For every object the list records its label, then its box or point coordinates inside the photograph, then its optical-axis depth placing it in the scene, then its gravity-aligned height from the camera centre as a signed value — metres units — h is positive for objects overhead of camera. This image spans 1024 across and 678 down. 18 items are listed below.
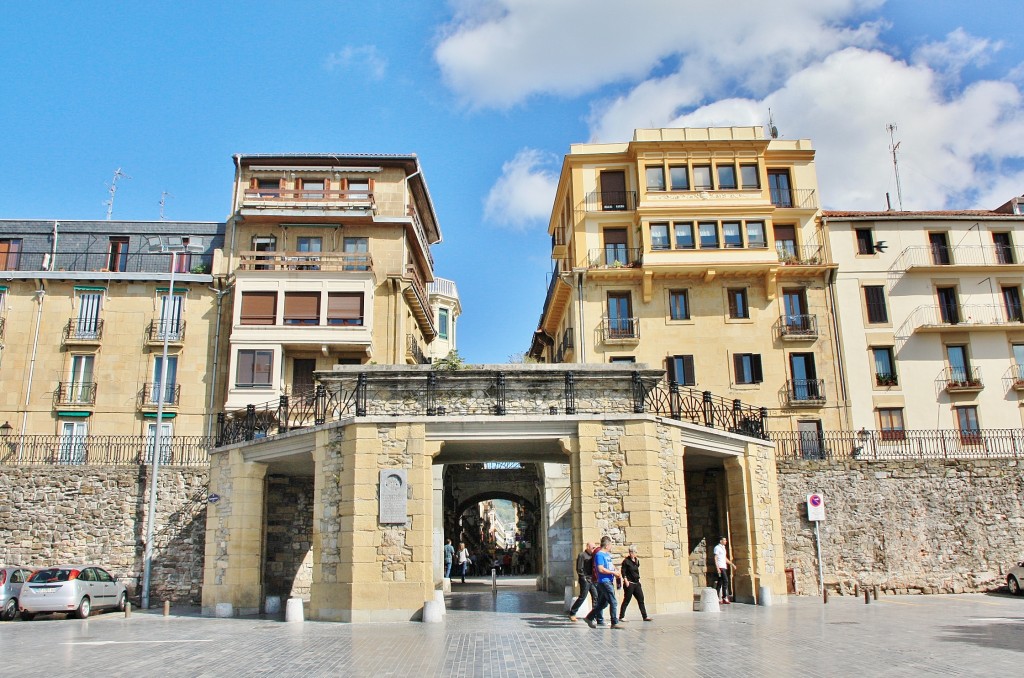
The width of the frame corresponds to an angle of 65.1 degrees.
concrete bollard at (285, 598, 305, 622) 18.12 -1.66
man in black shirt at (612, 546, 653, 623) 16.34 -1.07
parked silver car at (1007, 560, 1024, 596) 24.64 -1.75
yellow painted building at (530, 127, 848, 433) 33.47 +10.60
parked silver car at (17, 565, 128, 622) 20.92 -1.32
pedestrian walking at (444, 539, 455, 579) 30.66 -0.96
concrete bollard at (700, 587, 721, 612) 18.48 -1.65
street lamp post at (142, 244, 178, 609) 25.40 +0.71
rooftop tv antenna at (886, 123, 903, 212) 40.22 +17.57
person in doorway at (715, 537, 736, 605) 20.53 -1.09
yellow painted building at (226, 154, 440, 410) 32.47 +11.05
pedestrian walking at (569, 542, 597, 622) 16.64 -0.95
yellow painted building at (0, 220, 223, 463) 32.59 +7.92
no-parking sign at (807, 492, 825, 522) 25.77 +0.55
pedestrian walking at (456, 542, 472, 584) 34.09 -1.04
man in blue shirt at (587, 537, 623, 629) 15.65 -0.92
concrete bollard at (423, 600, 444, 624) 17.33 -1.68
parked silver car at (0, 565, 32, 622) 21.77 -1.32
